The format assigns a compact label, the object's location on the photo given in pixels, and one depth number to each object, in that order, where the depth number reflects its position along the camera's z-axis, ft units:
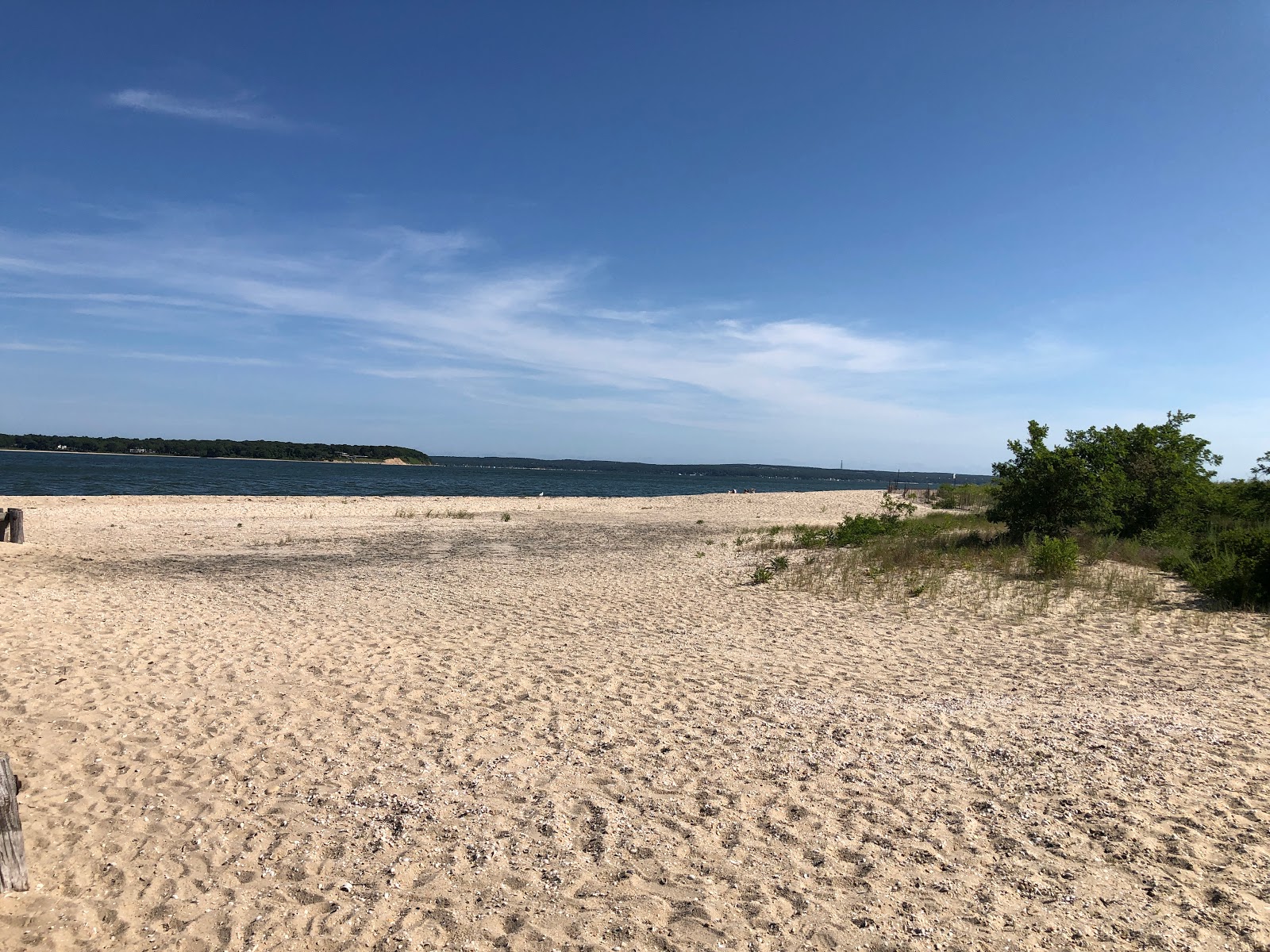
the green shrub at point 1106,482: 51.01
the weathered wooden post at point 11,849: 11.55
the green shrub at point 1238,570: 33.89
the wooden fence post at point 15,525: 53.11
